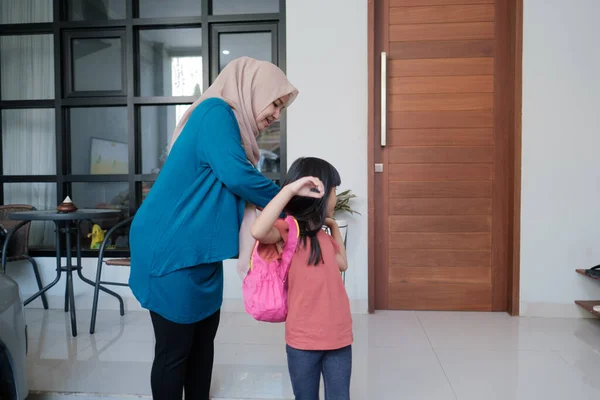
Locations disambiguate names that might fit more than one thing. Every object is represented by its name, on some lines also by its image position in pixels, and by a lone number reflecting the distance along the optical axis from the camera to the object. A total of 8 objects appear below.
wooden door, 3.12
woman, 1.21
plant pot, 2.85
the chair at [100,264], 2.70
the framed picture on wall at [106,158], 3.42
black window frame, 3.24
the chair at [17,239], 3.00
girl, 1.28
